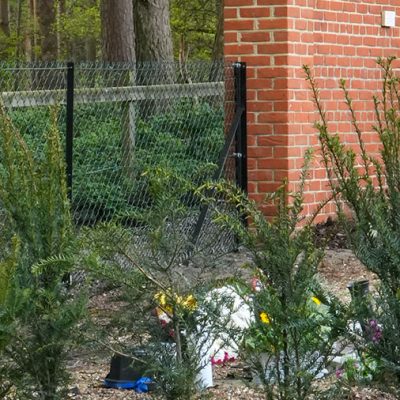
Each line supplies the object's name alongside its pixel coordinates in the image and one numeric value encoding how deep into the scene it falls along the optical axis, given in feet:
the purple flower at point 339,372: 25.81
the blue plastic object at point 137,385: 27.87
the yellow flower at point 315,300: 26.73
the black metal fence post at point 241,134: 52.70
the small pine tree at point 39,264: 22.79
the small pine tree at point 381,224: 22.83
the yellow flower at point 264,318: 23.02
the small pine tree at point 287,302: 22.39
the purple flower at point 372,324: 23.15
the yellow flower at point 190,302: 23.27
